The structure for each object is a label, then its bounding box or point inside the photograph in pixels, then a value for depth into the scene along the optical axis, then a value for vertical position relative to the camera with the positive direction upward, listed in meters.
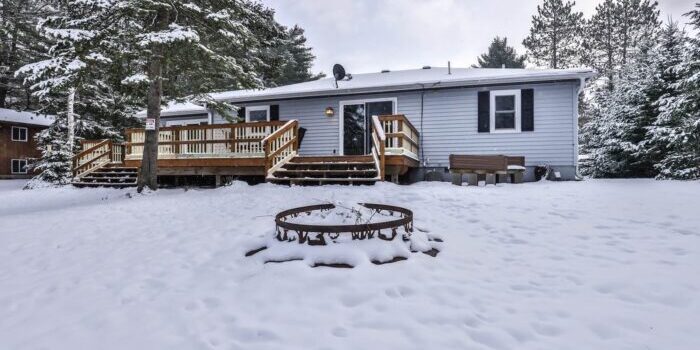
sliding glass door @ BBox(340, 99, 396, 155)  11.54 +1.67
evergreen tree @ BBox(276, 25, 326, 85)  28.00 +9.77
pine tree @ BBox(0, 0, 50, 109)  19.12 +7.59
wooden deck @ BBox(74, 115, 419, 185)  8.47 +0.63
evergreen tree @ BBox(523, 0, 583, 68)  24.53 +10.17
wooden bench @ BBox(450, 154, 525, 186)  8.52 +0.09
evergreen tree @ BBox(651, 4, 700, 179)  10.34 +1.74
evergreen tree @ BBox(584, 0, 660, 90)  22.19 +9.53
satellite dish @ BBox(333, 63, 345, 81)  12.34 +3.61
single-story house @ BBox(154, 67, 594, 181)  9.84 +1.97
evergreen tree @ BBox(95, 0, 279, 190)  7.02 +2.83
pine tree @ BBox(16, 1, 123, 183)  6.78 +2.50
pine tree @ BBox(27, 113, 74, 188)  14.12 +0.66
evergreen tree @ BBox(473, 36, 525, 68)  27.22 +9.40
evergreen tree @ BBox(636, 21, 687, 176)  12.87 +3.23
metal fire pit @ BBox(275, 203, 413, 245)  3.35 -0.65
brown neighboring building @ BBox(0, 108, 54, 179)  21.20 +1.89
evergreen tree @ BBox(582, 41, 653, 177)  13.92 +1.96
